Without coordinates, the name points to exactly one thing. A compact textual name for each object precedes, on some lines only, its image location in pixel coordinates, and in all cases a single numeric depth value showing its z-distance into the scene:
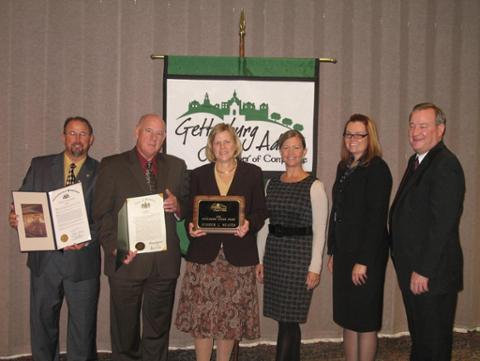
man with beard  2.90
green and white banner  3.49
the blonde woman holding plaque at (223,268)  2.59
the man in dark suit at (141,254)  2.69
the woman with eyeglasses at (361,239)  2.52
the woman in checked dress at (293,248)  2.70
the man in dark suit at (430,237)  2.22
